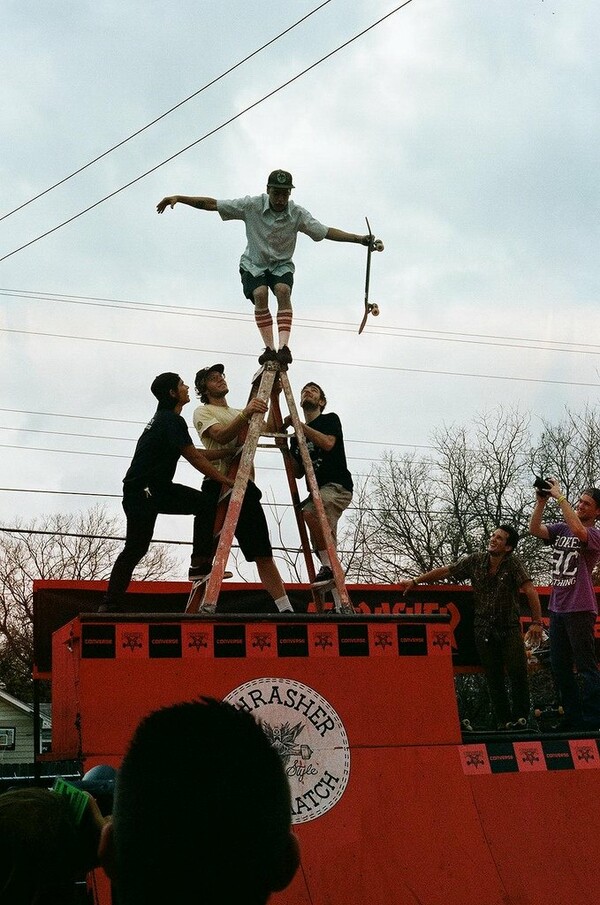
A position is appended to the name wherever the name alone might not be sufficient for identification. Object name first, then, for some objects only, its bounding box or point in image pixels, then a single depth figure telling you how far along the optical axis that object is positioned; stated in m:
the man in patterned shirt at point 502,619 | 9.12
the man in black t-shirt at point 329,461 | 8.59
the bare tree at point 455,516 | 34.91
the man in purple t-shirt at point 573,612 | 8.27
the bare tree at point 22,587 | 41.72
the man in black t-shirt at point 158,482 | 7.57
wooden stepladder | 7.53
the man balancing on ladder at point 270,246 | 8.41
